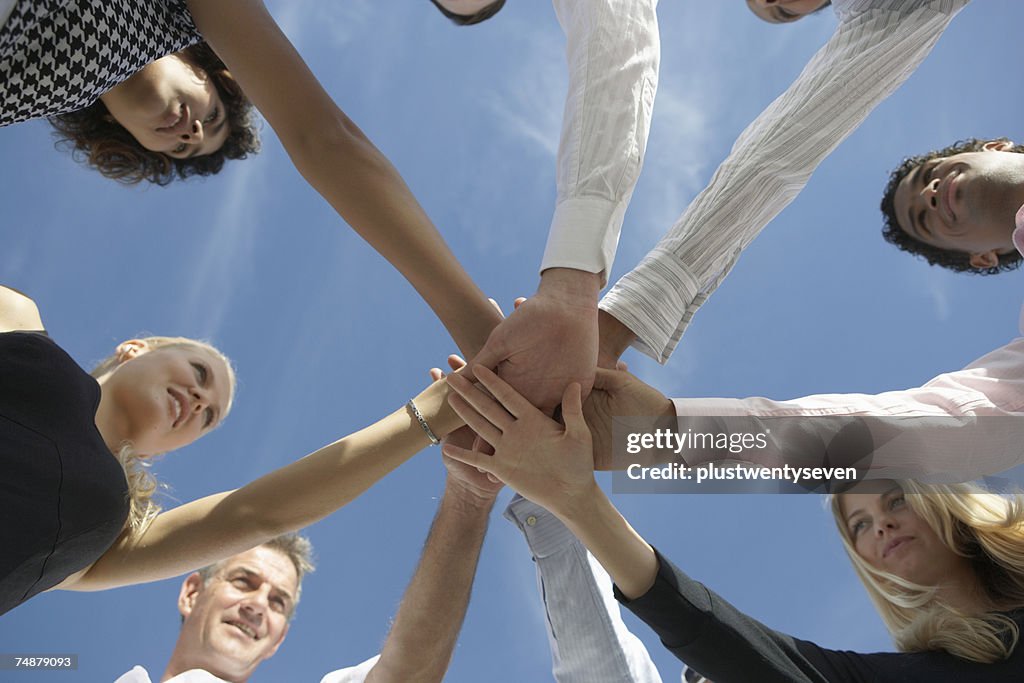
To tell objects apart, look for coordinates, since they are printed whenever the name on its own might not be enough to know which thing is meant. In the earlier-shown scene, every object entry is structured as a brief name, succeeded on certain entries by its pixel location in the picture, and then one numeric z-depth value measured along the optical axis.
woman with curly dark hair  1.38
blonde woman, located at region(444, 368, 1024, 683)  1.49
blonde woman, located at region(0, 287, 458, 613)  1.29
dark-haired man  2.71
